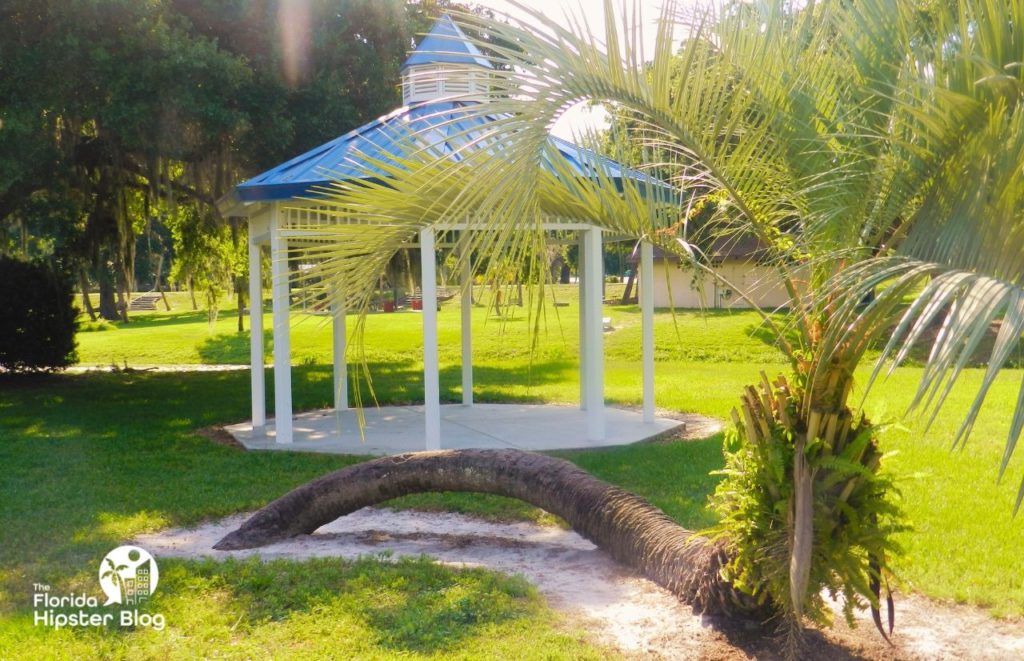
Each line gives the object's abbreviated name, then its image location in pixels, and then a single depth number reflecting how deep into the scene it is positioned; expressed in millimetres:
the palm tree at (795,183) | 3234
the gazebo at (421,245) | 9148
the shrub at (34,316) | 16844
